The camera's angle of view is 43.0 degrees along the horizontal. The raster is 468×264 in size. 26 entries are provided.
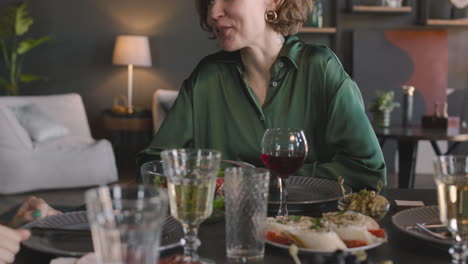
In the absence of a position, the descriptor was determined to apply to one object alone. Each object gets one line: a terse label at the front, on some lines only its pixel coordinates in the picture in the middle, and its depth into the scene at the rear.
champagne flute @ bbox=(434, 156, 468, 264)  0.90
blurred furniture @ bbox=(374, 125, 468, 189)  4.09
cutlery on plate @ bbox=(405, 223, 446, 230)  1.11
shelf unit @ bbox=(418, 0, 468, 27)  6.38
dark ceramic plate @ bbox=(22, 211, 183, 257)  0.96
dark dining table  0.97
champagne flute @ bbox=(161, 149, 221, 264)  0.91
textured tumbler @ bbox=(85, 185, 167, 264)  0.64
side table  5.97
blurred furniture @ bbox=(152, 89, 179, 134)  5.46
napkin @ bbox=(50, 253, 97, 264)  0.90
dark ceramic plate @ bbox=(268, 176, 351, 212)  1.28
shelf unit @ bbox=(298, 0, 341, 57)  6.49
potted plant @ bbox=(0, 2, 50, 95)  6.21
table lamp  6.20
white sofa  4.75
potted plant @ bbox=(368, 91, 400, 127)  4.54
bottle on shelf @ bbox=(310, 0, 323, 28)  6.40
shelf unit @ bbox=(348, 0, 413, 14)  6.33
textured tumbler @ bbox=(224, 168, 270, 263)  0.94
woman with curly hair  1.78
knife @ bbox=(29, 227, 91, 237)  1.03
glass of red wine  1.22
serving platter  0.93
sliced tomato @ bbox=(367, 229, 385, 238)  1.01
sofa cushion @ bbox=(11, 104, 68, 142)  5.00
